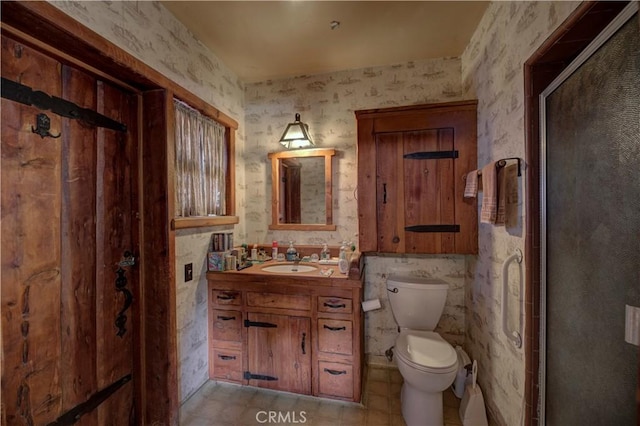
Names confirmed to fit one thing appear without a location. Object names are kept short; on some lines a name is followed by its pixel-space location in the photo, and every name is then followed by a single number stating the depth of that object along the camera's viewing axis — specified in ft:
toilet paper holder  7.01
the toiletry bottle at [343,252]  6.81
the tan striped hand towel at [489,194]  4.72
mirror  8.01
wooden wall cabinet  6.25
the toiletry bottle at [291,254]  7.83
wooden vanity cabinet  6.00
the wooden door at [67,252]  3.58
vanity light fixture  7.60
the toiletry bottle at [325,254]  7.75
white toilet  5.04
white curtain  6.04
